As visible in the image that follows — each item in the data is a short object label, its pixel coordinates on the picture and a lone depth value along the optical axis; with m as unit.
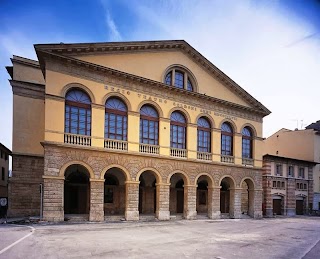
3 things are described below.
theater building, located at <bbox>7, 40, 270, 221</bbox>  19.92
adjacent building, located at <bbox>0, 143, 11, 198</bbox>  35.94
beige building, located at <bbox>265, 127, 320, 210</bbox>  37.97
